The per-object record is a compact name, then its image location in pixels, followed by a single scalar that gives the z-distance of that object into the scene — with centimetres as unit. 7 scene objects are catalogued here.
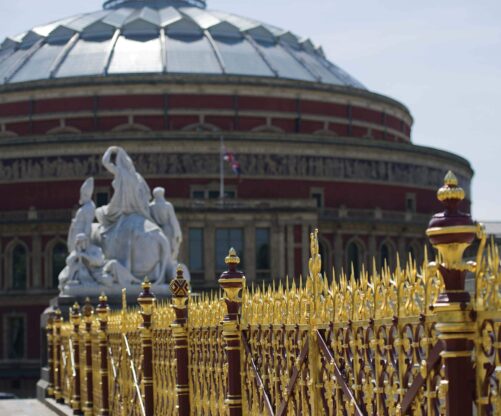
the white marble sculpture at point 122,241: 2814
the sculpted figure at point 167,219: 2944
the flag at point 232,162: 5942
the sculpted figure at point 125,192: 2853
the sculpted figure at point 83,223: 2914
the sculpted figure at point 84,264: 2859
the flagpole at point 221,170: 5966
